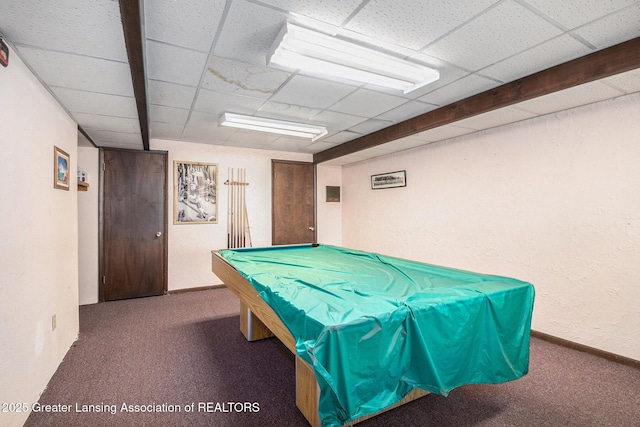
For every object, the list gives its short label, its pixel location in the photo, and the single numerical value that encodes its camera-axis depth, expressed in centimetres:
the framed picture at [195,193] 453
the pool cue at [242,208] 496
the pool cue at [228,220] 485
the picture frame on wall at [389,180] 447
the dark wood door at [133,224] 416
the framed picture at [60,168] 234
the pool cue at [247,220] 500
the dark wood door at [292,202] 525
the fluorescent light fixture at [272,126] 325
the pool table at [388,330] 125
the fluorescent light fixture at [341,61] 174
